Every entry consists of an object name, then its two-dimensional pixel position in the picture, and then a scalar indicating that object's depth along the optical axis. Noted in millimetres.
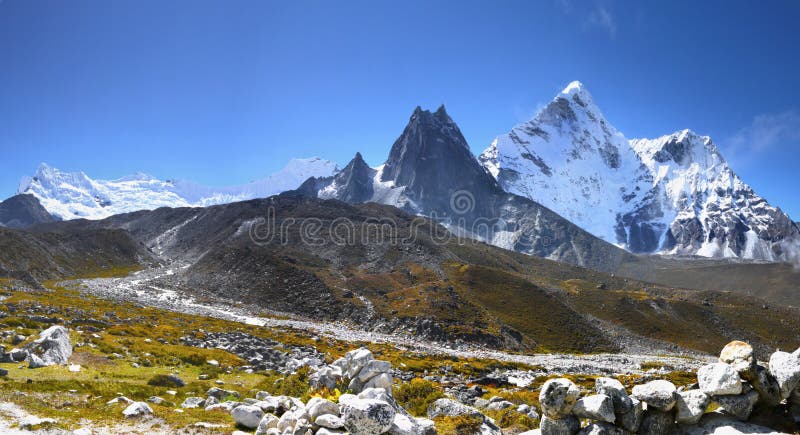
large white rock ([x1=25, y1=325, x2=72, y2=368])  28927
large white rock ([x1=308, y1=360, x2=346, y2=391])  23328
